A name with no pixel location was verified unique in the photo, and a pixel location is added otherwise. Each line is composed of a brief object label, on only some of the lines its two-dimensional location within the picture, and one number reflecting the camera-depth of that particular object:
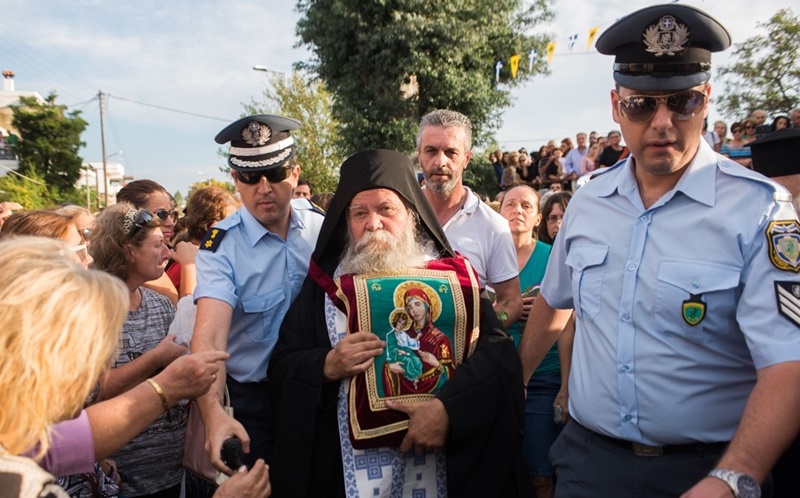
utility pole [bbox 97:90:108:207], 52.31
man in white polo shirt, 3.48
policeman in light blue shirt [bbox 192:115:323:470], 2.86
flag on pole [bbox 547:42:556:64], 16.59
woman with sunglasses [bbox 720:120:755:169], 7.51
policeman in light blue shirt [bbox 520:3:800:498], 1.80
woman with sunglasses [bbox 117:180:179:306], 4.52
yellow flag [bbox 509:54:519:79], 16.46
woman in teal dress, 3.20
